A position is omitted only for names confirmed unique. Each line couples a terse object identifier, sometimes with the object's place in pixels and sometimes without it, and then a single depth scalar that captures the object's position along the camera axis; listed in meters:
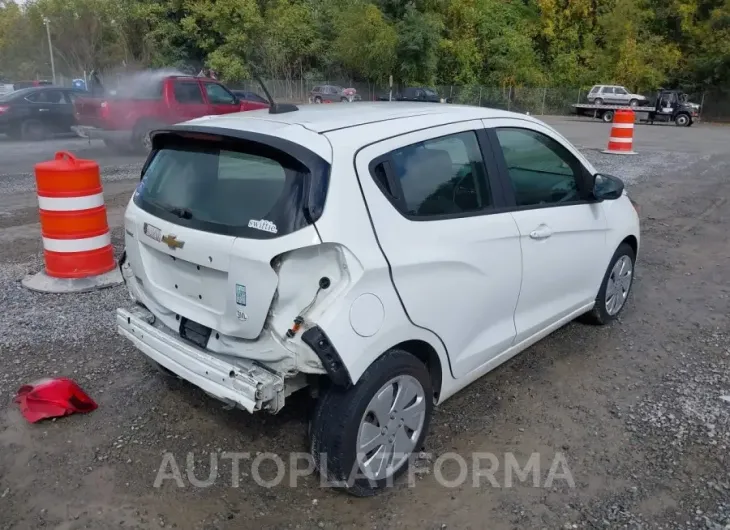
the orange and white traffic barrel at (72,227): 5.70
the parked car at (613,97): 38.00
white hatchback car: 2.81
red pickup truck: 15.55
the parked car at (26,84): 33.30
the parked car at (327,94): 42.78
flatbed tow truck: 34.00
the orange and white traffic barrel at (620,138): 16.09
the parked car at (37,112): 18.41
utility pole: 52.01
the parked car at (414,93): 37.50
